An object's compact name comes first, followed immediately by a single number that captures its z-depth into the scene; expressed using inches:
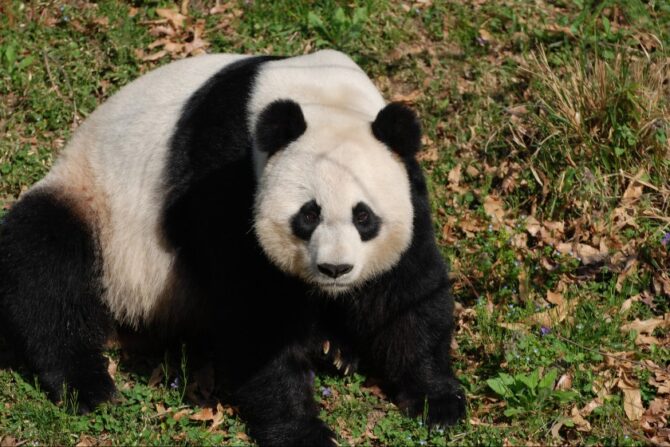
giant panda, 383.2
